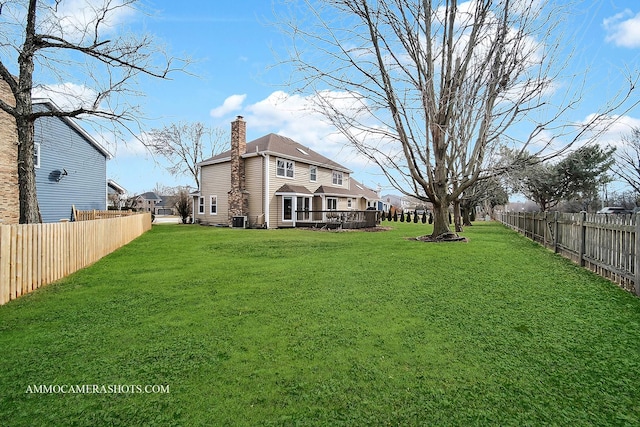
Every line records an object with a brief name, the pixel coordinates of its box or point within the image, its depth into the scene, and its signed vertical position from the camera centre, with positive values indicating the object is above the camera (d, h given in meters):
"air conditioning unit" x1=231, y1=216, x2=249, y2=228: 21.34 -0.62
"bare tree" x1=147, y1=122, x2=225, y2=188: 37.50 +7.97
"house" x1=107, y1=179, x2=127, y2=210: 27.42 +1.81
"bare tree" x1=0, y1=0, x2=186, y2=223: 8.20 +4.17
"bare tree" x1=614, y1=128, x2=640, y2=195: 26.53 +4.75
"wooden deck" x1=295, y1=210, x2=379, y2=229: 19.72 -0.44
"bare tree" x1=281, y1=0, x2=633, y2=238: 10.65 +4.98
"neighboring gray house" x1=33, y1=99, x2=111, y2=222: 16.14 +2.44
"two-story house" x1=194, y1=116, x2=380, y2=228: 21.56 +1.86
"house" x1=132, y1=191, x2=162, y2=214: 72.47 +2.87
